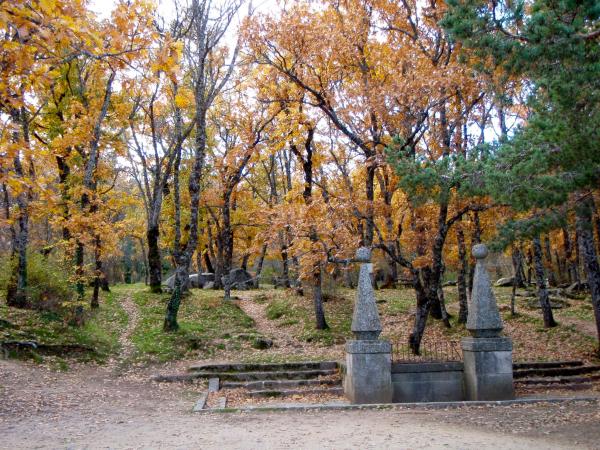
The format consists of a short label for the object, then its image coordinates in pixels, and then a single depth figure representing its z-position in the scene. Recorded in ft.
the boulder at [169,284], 79.81
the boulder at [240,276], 96.22
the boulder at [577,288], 74.36
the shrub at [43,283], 48.60
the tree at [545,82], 20.40
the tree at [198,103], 50.21
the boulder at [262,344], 49.55
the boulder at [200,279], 94.63
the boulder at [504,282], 90.38
